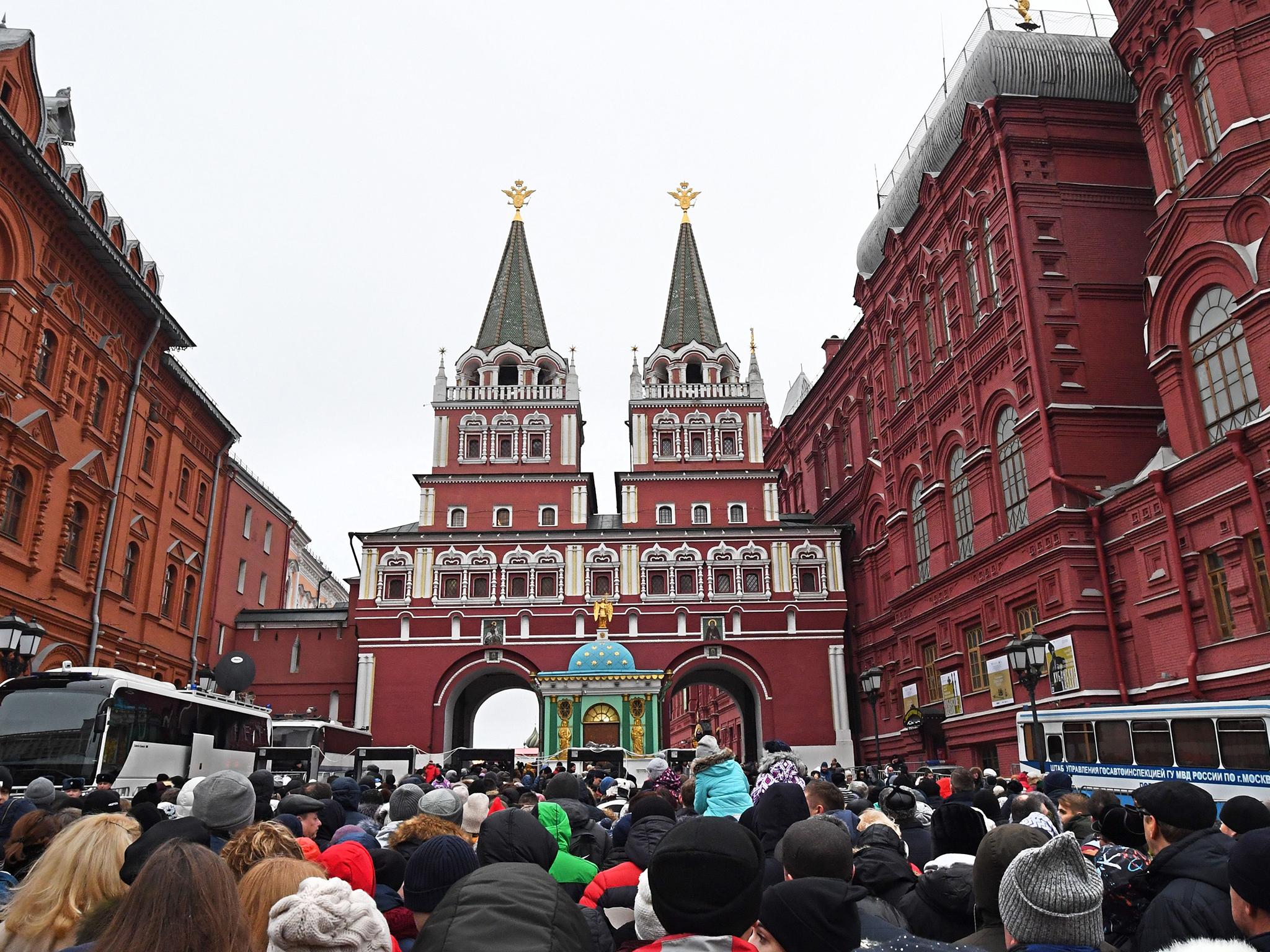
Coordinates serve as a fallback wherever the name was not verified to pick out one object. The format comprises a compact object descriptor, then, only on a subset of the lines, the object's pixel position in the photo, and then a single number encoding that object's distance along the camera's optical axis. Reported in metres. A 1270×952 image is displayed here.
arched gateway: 39.88
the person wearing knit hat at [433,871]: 4.41
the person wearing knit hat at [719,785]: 7.74
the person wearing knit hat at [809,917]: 3.26
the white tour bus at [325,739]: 30.67
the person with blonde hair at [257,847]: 4.84
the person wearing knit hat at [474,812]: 6.96
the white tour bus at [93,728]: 18.33
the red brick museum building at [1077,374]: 20.31
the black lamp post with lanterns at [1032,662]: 17.11
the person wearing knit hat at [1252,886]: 3.71
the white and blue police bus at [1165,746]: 14.83
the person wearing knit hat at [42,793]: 8.45
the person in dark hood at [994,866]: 4.05
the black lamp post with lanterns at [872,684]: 24.98
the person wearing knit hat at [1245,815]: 5.33
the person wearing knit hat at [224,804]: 5.53
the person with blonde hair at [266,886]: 3.91
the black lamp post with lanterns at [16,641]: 16.50
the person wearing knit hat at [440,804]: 6.89
